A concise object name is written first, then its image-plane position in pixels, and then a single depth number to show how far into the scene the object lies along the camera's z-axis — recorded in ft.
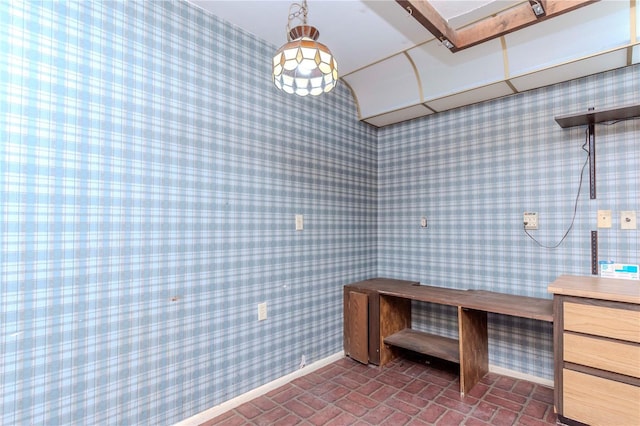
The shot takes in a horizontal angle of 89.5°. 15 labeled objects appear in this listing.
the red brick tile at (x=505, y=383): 8.18
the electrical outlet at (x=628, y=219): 7.22
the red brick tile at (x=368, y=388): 8.00
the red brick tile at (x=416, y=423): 6.68
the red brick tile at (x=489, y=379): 8.47
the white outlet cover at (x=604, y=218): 7.53
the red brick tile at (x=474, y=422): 6.65
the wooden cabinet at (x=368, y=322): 9.33
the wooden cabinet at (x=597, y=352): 5.74
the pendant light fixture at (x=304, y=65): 4.58
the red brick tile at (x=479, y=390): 7.82
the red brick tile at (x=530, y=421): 6.61
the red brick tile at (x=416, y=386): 8.07
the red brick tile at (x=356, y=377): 8.57
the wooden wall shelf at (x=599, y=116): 6.75
